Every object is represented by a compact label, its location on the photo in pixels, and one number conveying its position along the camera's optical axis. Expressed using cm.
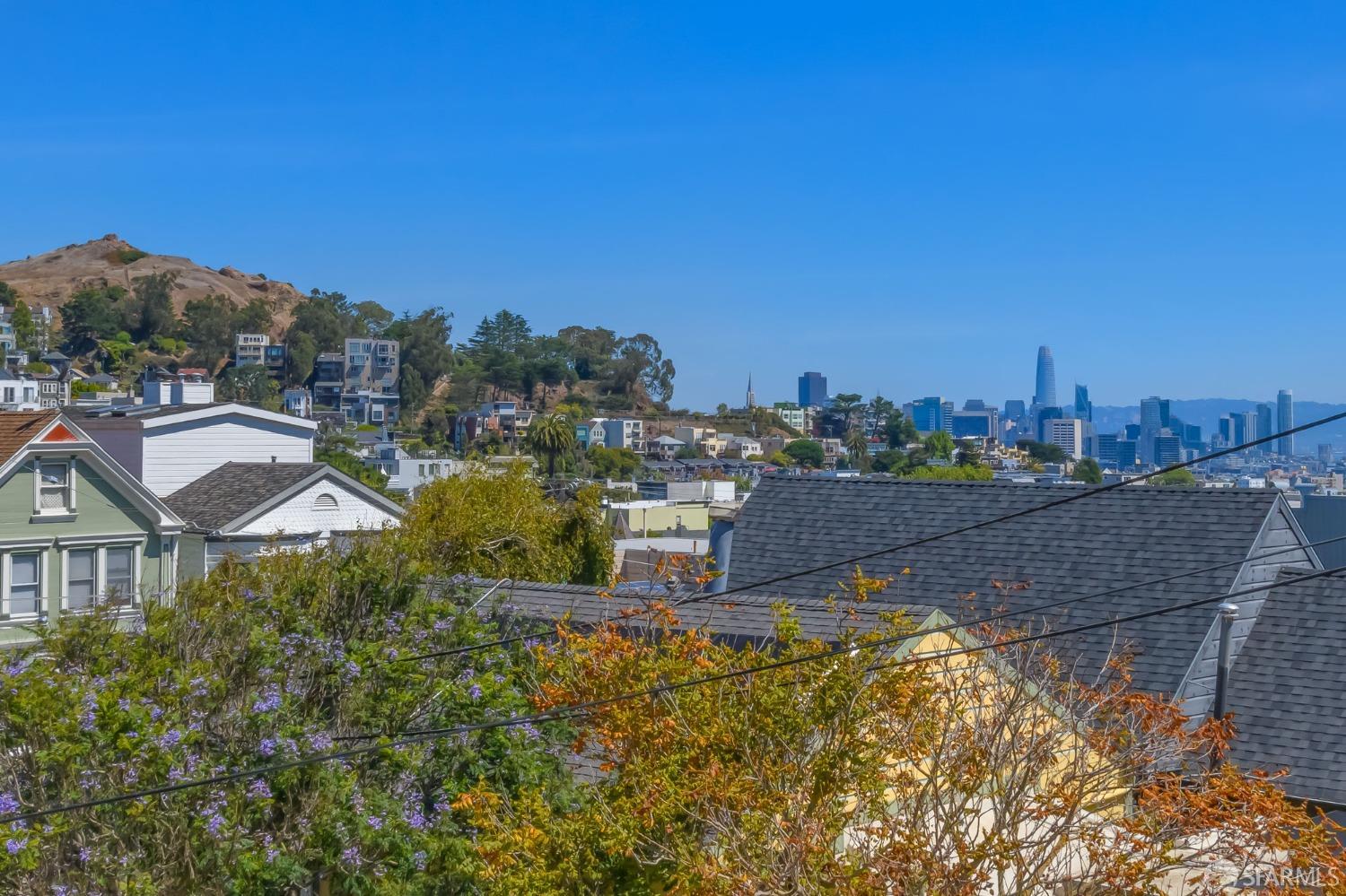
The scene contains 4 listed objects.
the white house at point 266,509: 3638
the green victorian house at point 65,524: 2958
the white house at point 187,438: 4200
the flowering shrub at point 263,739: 1118
